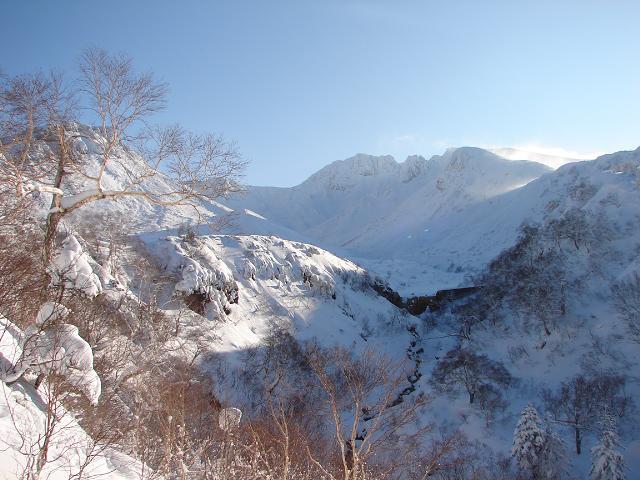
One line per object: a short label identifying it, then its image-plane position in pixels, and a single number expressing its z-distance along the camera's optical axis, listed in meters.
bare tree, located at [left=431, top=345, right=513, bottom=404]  30.38
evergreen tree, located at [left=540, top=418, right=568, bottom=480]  21.17
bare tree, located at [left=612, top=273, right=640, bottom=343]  30.37
